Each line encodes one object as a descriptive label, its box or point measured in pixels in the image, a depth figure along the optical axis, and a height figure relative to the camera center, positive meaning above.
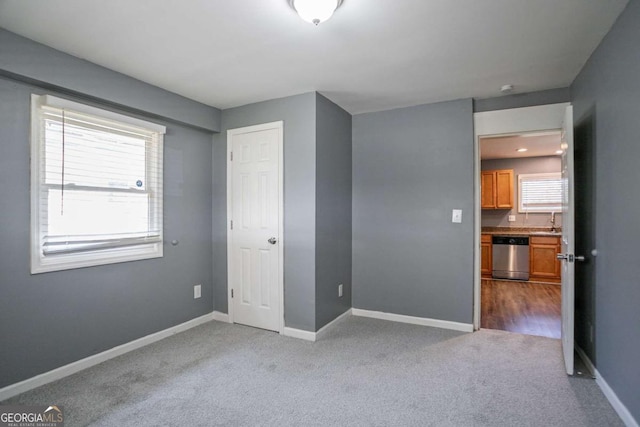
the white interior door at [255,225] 3.32 -0.13
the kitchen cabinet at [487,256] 5.95 -0.78
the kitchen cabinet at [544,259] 5.57 -0.77
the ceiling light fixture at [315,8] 1.72 +1.11
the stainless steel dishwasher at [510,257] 5.71 -0.77
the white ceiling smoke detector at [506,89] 2.98 +1.18
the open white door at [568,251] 2.33 -0.27
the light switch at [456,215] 3.38 -0.01
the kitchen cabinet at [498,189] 6.28 +0.50
